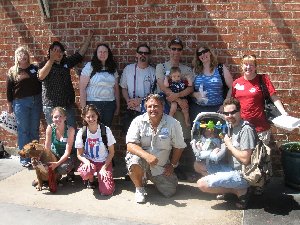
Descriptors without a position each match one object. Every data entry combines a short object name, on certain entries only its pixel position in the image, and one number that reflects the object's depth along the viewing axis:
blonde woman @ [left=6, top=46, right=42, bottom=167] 6.38
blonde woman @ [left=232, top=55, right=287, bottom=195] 5.36
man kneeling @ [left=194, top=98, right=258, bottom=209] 4.88
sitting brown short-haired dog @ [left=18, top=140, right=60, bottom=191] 5.44
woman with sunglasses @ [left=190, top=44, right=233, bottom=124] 5.69
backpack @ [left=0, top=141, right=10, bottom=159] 7.15
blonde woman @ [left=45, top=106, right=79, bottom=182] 5.70
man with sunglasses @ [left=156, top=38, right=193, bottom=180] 5.76
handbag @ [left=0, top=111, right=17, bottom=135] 6.73
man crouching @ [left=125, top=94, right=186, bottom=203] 5.22
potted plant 5.39
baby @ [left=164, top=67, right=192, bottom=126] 5.72
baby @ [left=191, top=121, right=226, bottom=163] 5.21
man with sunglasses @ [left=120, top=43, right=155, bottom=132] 5.99
